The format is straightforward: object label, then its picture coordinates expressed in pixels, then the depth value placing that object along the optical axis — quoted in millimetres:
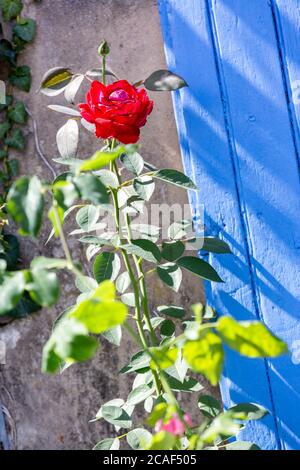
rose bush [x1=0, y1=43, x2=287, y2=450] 1427
